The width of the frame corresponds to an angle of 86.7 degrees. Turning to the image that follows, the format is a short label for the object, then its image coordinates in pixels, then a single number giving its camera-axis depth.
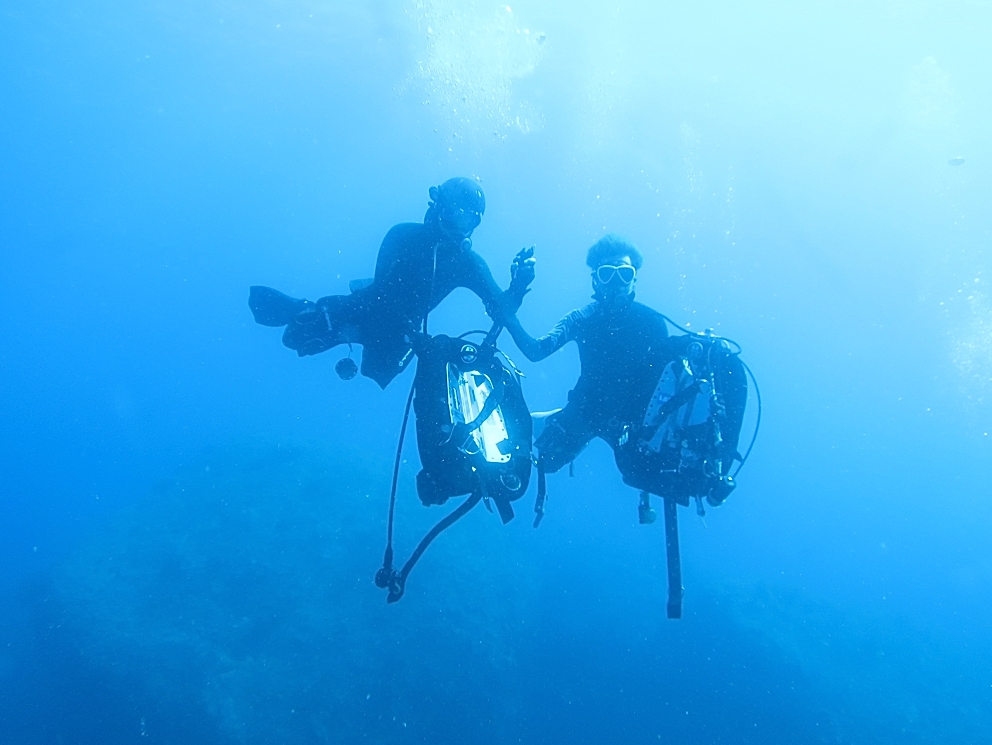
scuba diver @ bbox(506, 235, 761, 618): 4.36
